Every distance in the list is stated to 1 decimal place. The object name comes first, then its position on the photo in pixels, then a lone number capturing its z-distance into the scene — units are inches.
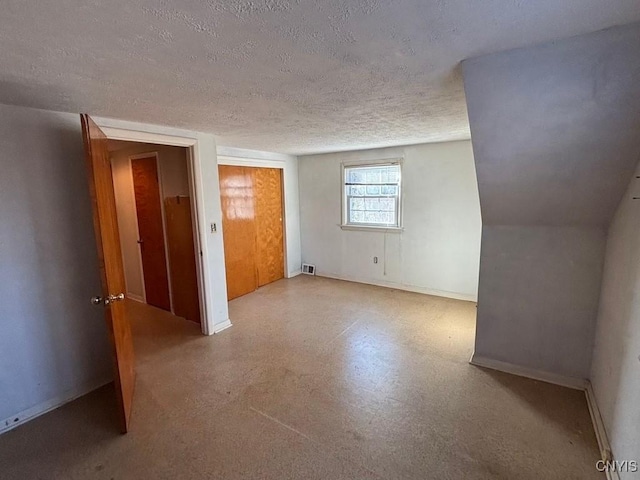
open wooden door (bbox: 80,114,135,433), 76.1
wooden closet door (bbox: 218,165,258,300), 173.3
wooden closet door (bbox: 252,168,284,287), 195.3
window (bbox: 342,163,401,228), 185.1
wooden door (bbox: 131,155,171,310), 153.3
